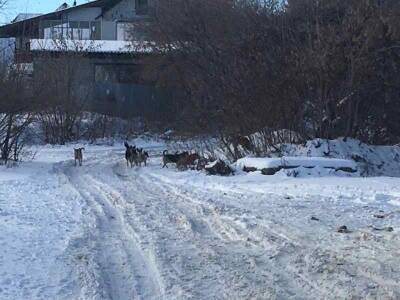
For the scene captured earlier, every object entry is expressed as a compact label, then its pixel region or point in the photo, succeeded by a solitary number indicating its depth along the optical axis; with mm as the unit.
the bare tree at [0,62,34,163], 20906
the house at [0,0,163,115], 35472
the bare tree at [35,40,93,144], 32719
